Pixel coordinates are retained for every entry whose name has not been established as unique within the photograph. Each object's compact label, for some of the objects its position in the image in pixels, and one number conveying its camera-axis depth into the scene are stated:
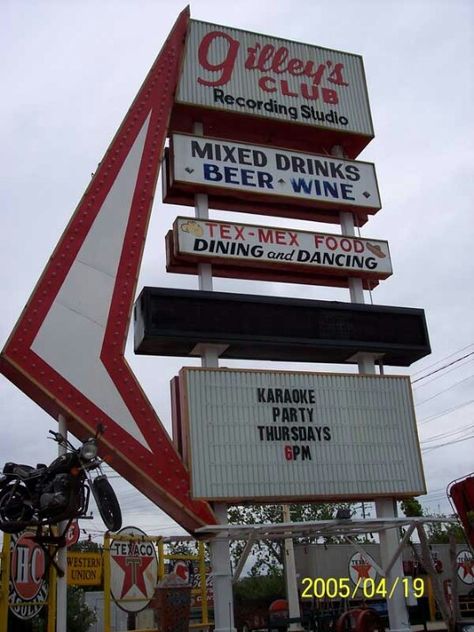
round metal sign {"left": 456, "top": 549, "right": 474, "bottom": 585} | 31.91
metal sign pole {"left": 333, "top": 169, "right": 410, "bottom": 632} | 16.30
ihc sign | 13.63
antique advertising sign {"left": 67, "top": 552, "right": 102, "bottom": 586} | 16.56
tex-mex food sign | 17.36
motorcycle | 12.38
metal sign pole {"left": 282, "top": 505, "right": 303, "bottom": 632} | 23.23
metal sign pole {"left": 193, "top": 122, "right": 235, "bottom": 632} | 14.95
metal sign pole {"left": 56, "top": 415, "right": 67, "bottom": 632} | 13.14
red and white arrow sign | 14.47
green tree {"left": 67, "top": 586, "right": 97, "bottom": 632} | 27.03
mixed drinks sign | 18.11
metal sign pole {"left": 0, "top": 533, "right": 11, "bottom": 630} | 13.05
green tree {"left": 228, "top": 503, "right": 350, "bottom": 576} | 37.94
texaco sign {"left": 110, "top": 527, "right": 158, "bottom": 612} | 15.96
